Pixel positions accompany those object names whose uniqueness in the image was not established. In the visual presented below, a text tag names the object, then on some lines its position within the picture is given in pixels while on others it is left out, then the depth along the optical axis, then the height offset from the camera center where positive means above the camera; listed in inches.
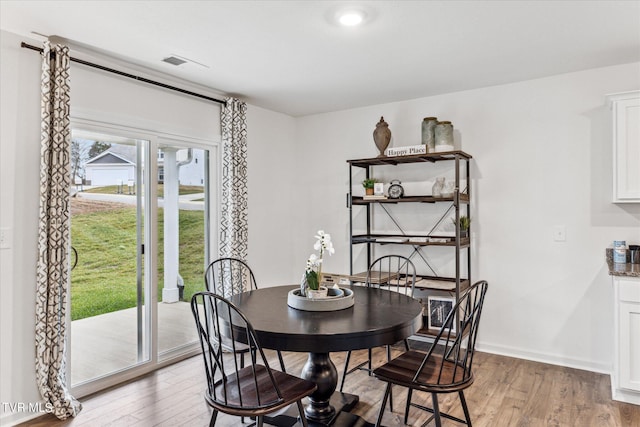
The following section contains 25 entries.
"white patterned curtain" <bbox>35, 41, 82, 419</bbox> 103.2 -5.3
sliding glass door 119.9 -12.8
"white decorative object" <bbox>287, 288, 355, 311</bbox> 89.4 -20.1
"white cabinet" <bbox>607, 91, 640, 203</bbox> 115.0 +19.0
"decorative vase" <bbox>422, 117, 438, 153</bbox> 150.3 +29.6
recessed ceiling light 92.4 +45.6
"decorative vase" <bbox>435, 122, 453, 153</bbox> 147.0 +27.3
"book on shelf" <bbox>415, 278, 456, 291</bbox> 142.9 -26.2
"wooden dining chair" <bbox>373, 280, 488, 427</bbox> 78.6 -33.5
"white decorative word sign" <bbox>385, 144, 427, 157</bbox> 149.4 +23.3
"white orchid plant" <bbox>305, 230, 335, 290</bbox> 94.0 -13.2
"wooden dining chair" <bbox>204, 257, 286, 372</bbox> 149.7 -24.8
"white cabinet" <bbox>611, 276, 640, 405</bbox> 105.0 -32.5
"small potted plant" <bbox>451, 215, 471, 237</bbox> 146.9 -5.1
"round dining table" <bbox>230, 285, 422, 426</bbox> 73.5 -21.9
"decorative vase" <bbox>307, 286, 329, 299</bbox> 94.0 -18.9
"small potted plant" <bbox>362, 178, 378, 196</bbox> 164.7 +11.1
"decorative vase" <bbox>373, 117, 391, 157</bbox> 161.0 +30.5
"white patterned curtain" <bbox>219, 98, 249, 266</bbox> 155.7 +9.6
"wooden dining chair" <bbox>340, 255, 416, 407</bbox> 123.7 -24.8
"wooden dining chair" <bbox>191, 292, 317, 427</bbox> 70.7 -33.4
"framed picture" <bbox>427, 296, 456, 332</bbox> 146.8 -35.6
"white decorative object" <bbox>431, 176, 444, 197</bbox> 148.6 +9.2
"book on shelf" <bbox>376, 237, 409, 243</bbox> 156.4 -10.8
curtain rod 104.1 +42.8
